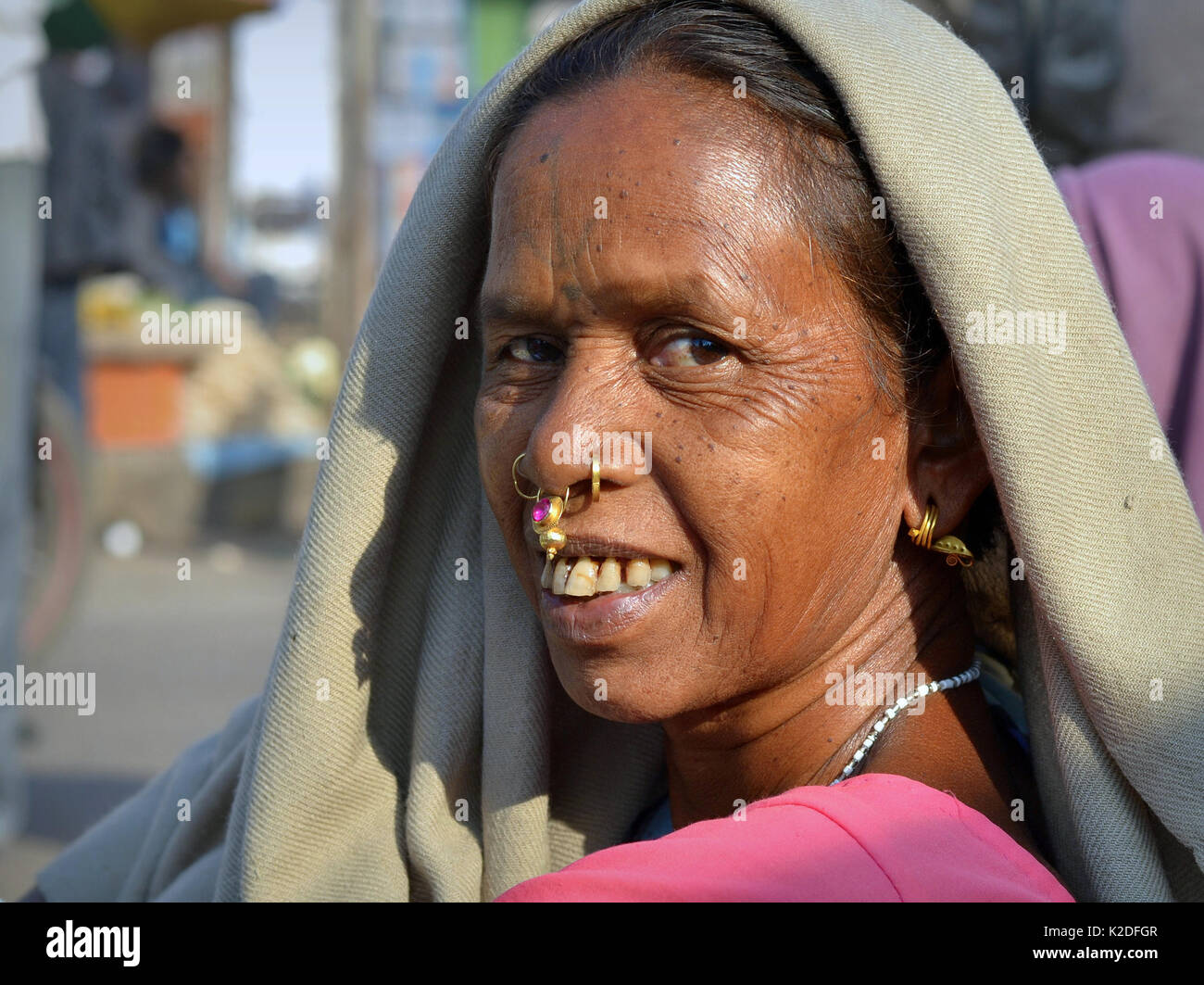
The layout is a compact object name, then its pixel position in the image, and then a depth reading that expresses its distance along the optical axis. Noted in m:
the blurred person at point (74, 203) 7.03
